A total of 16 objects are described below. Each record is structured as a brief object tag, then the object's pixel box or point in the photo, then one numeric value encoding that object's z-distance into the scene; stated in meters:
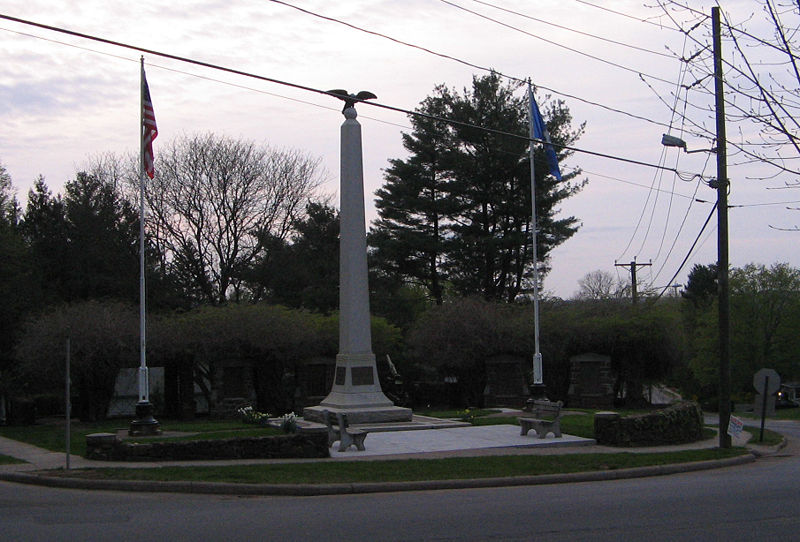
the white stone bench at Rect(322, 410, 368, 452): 17.69
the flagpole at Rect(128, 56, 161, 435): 21.41
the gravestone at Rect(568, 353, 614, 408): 34.25
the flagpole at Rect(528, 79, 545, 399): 28.06
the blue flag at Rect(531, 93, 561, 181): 27.73
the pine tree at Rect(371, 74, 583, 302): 47.38
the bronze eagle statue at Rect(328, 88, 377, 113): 21.66
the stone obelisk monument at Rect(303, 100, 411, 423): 22.30
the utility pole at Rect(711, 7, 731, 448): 18.81
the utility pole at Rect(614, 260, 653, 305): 58.29
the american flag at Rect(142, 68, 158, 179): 21.27
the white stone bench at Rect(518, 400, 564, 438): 19.52
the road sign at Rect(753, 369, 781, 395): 20.28
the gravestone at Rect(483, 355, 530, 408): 34.50
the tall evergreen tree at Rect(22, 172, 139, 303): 39.94
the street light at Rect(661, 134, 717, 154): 17.91
